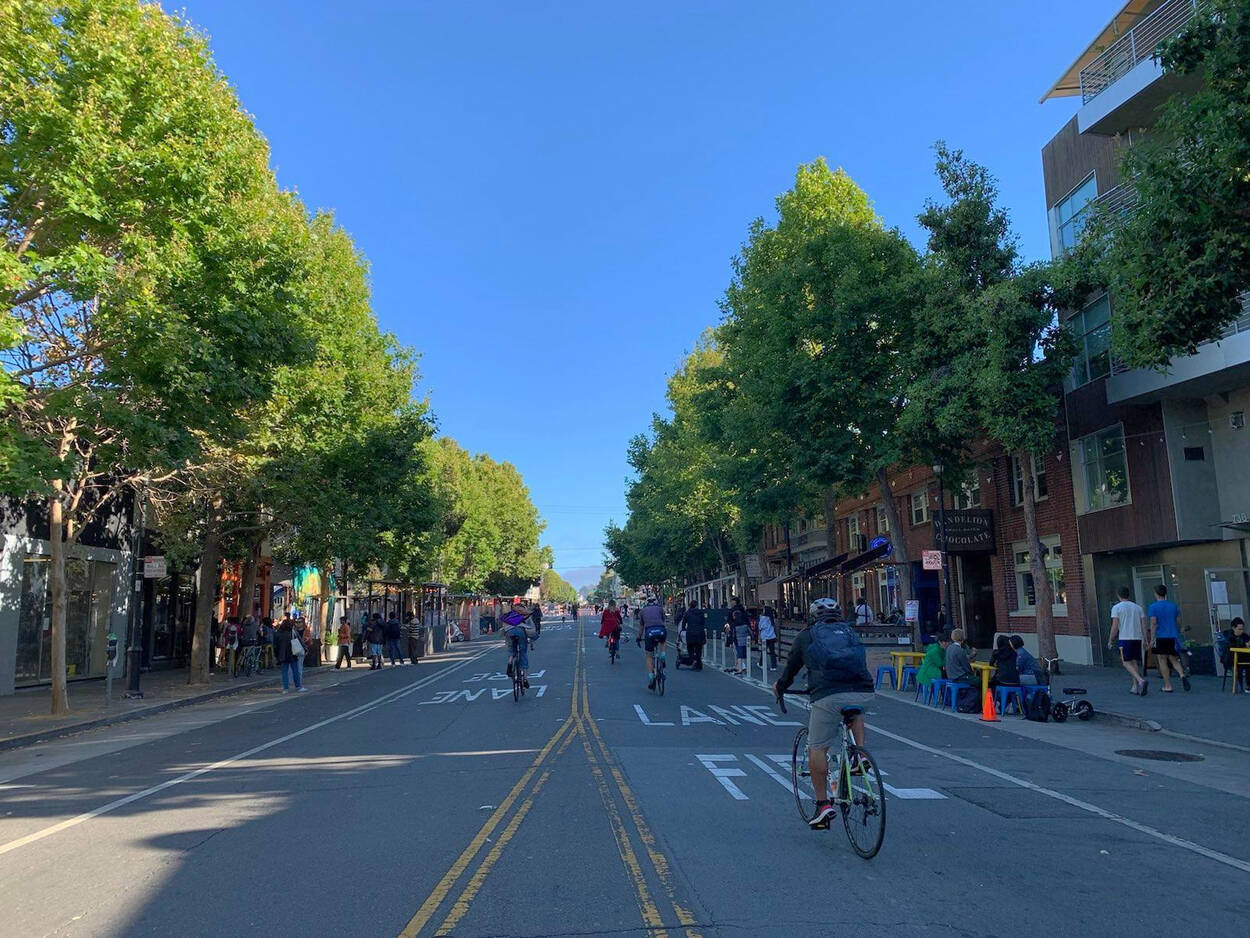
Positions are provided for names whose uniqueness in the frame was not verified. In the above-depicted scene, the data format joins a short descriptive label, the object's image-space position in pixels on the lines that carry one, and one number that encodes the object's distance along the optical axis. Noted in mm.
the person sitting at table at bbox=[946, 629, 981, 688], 15422
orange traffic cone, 14312
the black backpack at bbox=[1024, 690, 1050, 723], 14055
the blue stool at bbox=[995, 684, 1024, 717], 14617
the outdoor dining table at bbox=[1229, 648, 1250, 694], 16020
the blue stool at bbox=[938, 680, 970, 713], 15289
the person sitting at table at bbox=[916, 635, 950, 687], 16609
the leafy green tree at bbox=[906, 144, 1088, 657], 19266
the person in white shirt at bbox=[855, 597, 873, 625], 32112
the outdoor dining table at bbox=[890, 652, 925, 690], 19286
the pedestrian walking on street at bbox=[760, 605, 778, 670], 24359
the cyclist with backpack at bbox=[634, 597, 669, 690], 17984
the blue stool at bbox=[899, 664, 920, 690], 19266
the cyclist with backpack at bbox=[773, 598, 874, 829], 6523
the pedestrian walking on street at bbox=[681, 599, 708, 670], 24984
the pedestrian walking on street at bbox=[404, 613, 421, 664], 34281
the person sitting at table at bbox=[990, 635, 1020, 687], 14688
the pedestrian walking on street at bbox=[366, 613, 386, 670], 31703
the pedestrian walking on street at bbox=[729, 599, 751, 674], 25372
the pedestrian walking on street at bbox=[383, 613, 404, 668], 32531
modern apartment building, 19297
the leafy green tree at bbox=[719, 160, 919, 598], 23812
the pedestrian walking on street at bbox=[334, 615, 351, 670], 33250
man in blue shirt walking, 16453
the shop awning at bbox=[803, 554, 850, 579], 35844
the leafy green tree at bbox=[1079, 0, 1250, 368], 9938
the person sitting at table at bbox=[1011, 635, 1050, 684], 14594
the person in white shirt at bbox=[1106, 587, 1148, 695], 16422
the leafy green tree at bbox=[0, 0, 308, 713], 12406
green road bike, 6098
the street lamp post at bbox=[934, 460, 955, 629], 21406
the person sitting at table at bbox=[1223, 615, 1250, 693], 16625
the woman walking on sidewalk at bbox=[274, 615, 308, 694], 22344
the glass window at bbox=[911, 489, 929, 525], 34531
